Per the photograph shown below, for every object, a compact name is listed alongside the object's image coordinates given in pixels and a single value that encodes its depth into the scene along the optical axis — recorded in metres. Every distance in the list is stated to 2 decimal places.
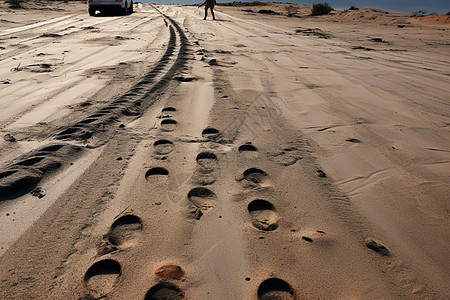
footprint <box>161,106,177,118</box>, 2.82
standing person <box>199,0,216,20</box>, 13.84
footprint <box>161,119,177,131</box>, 2.56
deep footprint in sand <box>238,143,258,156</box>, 2.23
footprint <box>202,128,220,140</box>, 2.44
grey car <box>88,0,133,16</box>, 13.09
